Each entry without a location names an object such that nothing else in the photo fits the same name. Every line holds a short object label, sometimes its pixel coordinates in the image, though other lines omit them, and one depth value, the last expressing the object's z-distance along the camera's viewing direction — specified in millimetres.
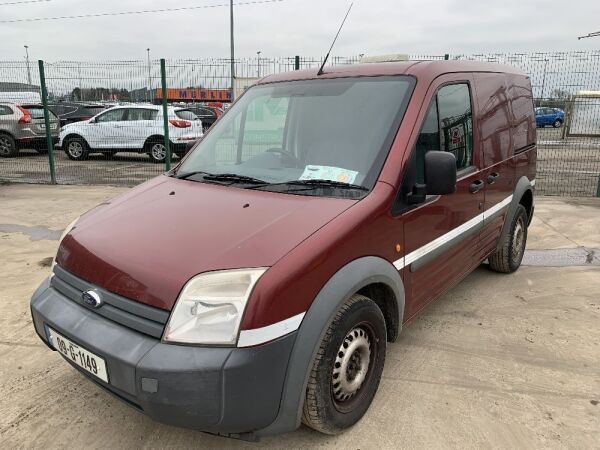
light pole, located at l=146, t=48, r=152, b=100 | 9902
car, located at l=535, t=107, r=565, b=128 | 13347
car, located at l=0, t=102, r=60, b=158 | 13219
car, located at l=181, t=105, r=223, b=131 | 15623
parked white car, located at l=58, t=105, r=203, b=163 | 12344
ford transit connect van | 1916
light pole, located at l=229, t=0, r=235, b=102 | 23297
